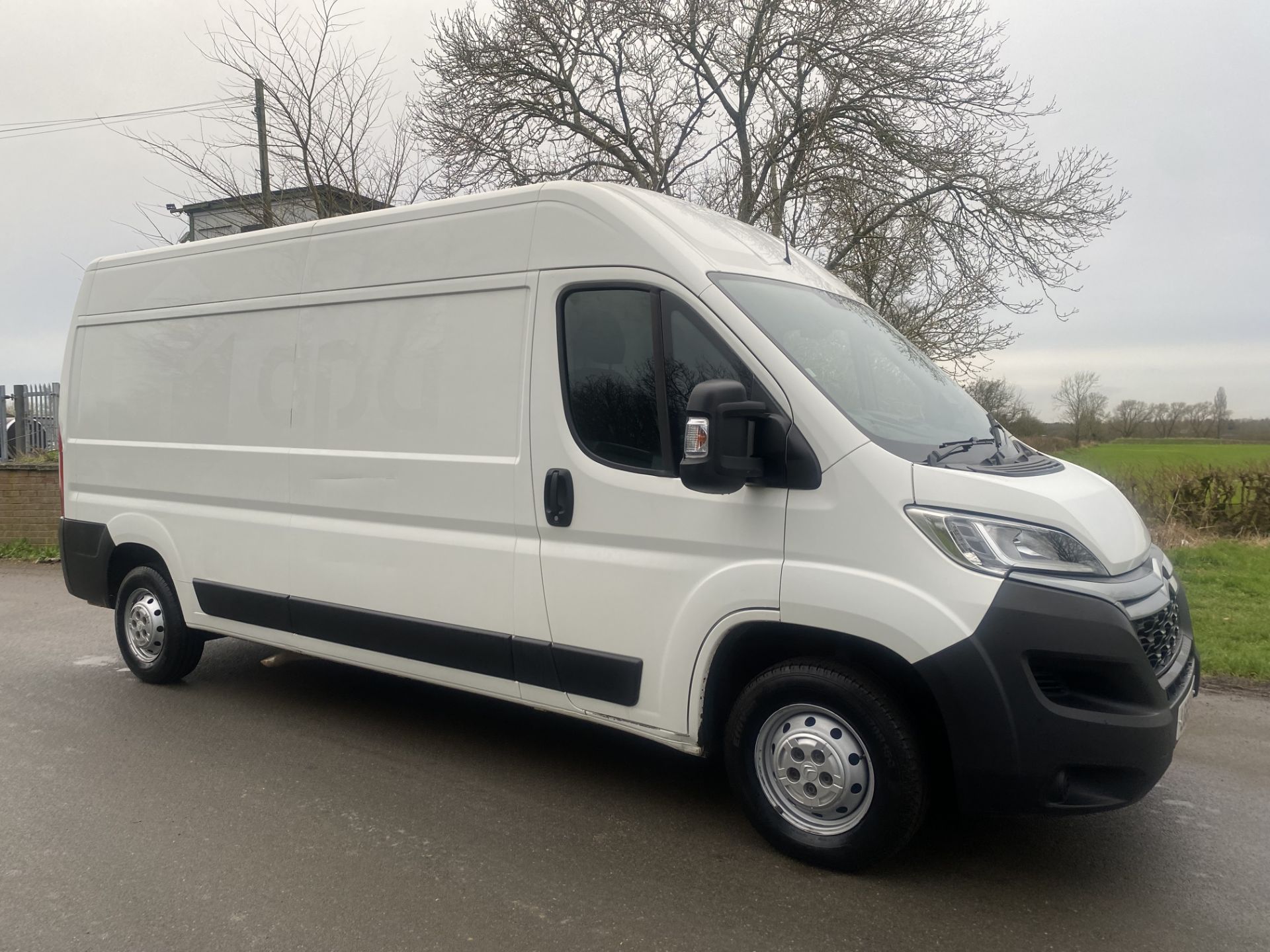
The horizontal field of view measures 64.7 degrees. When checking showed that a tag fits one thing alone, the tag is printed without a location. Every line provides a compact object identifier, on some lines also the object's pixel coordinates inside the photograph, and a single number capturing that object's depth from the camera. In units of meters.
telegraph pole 13.42
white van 3.20
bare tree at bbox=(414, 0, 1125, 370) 14.56
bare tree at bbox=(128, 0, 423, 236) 13.34
